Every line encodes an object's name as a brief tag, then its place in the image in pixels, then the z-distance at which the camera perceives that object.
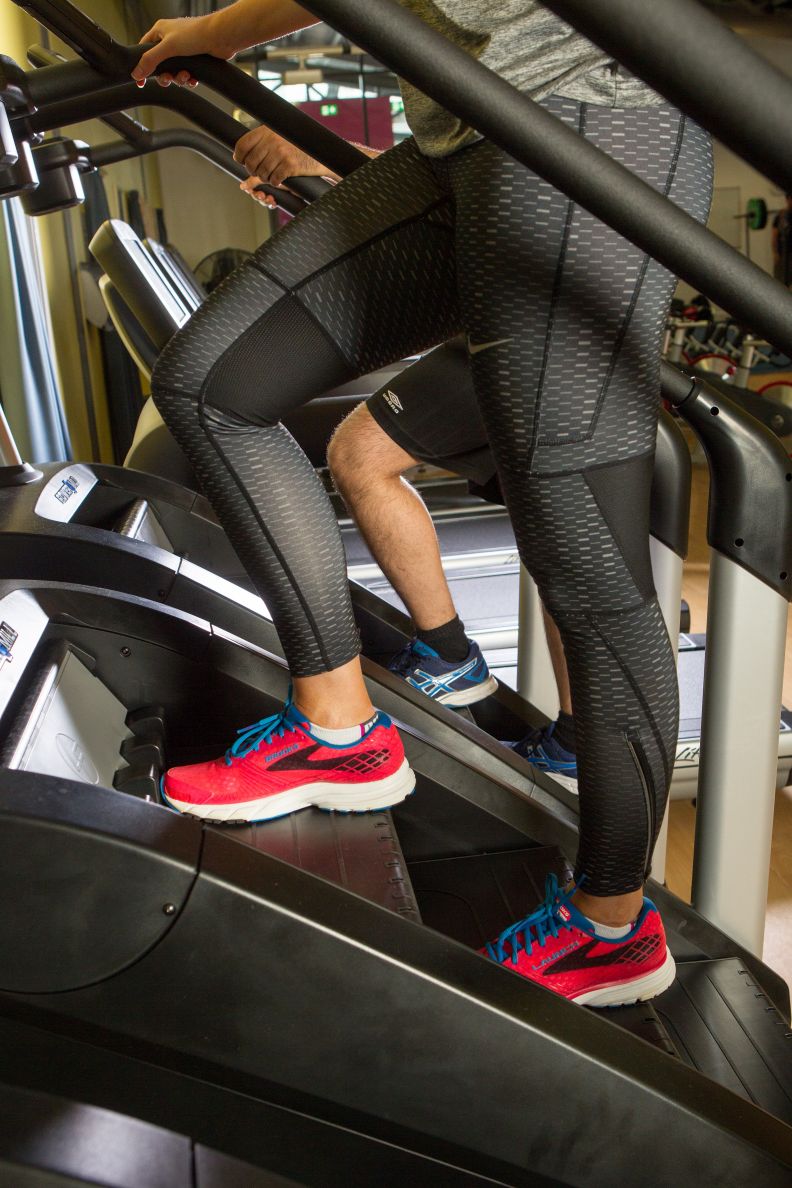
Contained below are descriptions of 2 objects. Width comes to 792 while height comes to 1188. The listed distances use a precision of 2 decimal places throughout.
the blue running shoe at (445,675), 1.80
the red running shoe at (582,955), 1.05
